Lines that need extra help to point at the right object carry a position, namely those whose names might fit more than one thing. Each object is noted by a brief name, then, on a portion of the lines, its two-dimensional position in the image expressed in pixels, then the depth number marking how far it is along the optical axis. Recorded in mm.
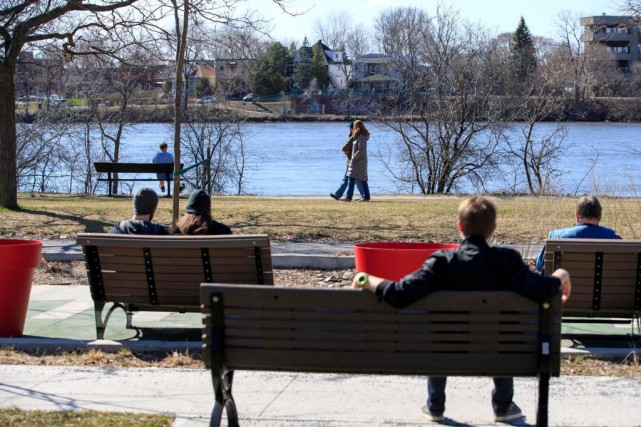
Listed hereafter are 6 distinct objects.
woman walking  19844
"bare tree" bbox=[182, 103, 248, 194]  36625
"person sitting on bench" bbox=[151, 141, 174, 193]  26656
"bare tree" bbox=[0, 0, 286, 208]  16342
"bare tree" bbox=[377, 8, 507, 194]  30656
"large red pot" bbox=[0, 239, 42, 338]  7539
